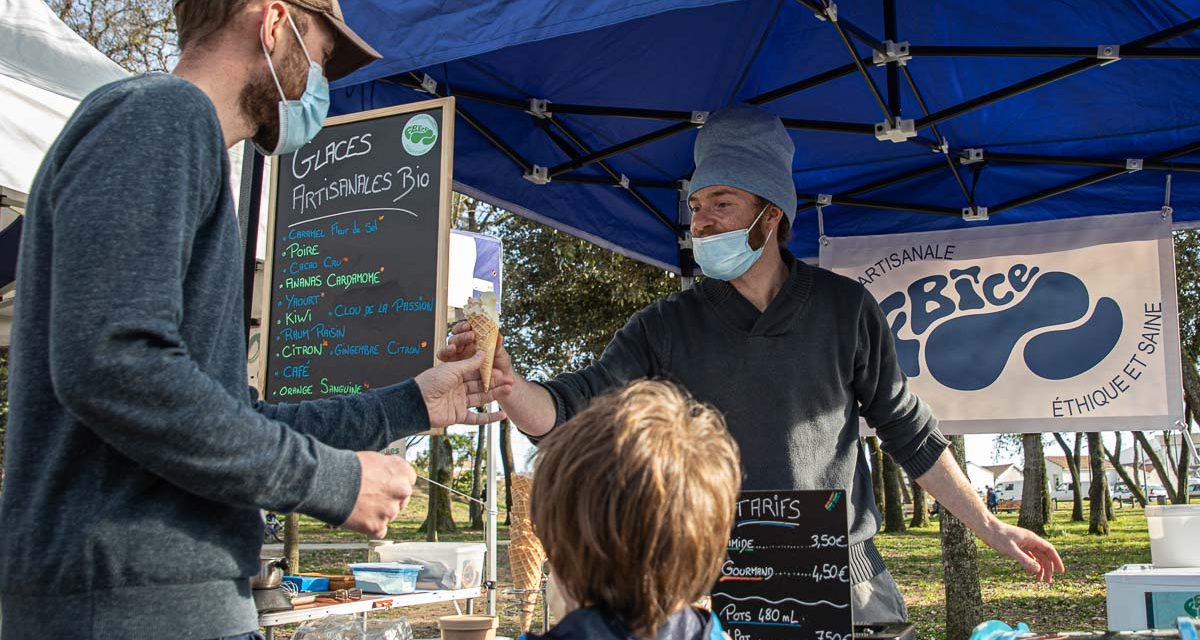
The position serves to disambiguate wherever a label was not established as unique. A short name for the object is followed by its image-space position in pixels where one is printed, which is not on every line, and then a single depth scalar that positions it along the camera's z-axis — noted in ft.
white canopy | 12.46
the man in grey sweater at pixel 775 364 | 8.63
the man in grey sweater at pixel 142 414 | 3.94
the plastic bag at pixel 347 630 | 13.42
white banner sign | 15.05
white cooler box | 12.05
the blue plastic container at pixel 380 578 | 14.70
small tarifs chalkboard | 6.72
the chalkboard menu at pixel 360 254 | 11.26
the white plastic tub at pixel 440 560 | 15.96
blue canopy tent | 11.07
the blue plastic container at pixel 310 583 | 14.43
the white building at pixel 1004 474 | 341.19
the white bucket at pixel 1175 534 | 12.89
